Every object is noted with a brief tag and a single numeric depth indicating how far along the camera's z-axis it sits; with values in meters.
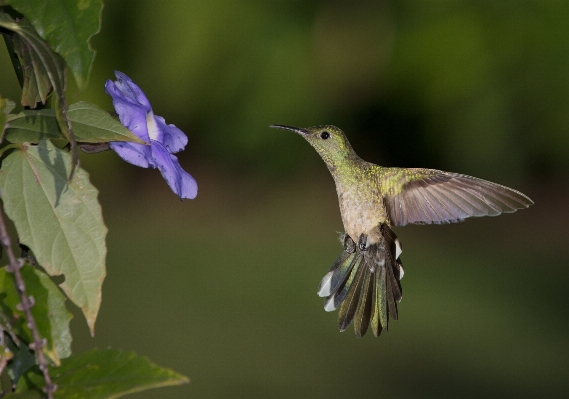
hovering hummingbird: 3.93
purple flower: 3.77
